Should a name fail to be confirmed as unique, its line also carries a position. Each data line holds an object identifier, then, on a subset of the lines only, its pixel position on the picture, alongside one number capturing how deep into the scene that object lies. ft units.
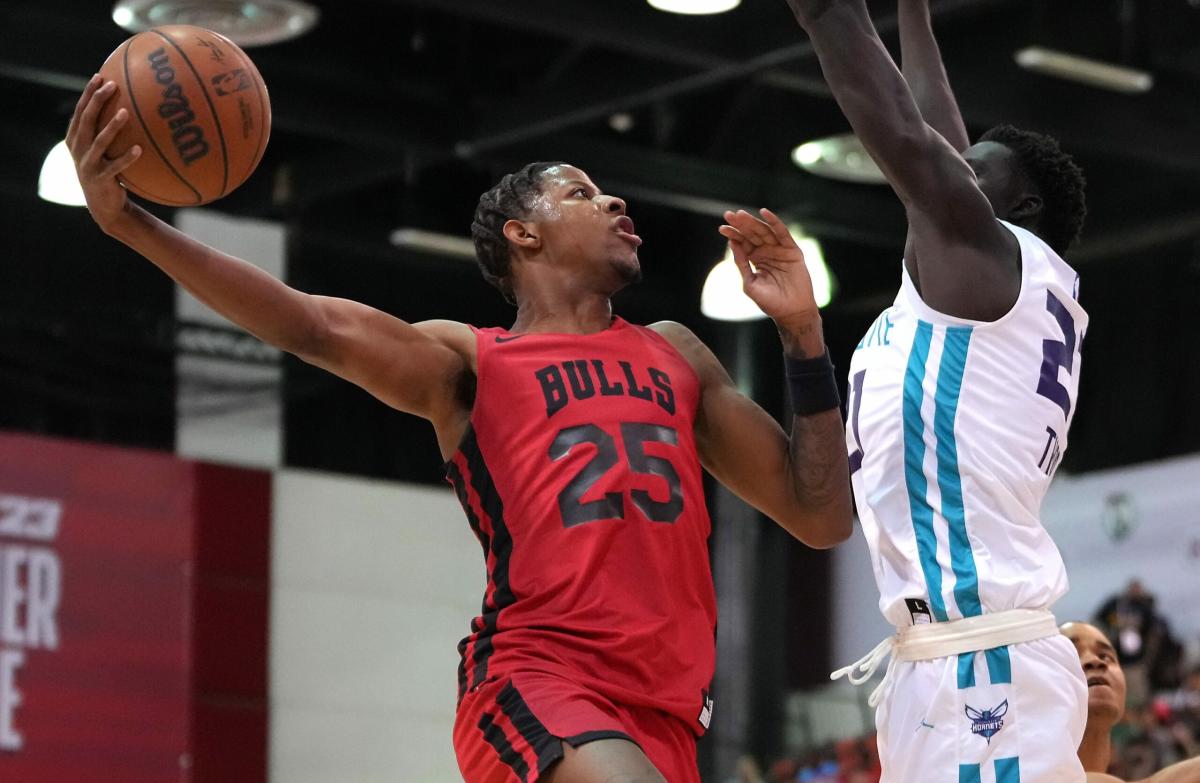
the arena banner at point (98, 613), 67.88
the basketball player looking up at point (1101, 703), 29.67
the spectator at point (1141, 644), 71.61
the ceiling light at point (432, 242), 70.28
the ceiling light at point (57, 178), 57.39
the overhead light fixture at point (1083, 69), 54.94
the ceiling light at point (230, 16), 50.54
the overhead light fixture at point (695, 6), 49.92
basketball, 23.07
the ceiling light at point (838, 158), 64.37
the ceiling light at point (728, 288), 65.65
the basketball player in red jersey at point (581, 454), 22.91
